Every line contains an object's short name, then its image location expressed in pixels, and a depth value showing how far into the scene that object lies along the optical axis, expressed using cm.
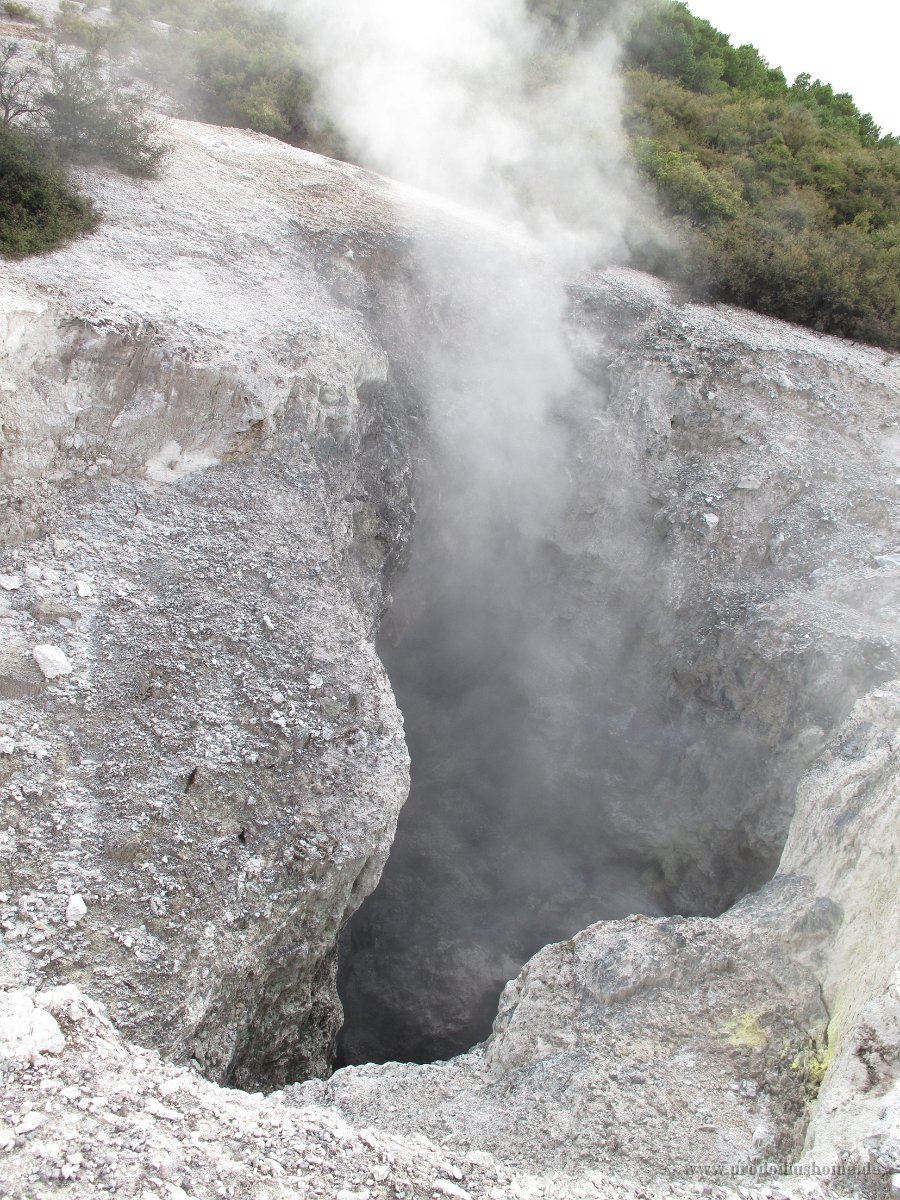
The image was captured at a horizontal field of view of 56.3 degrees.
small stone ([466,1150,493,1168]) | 428
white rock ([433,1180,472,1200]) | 392
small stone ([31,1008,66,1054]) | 404
